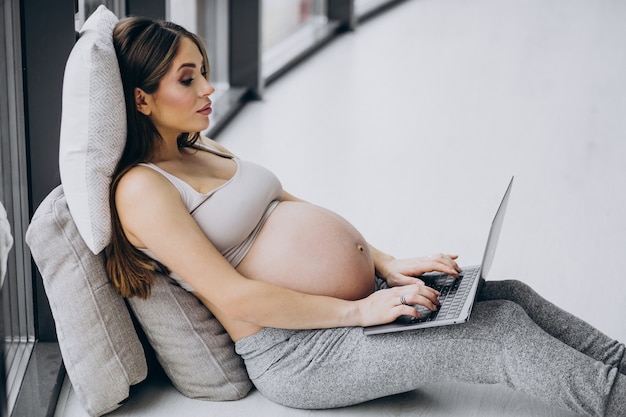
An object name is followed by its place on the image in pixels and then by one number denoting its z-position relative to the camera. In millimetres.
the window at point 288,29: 5723
